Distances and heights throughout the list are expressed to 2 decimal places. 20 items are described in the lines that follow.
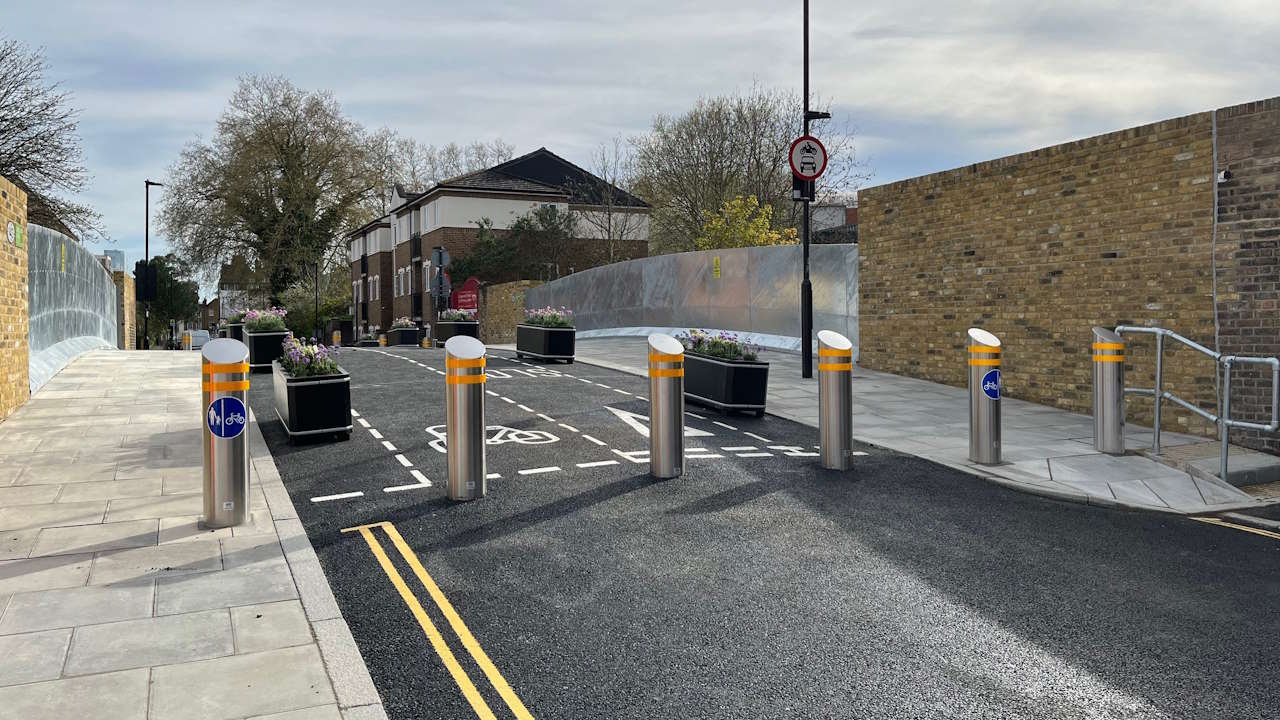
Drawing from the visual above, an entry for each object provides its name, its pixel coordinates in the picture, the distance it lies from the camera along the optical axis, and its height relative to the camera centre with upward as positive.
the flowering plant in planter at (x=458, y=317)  25.69 +0.51
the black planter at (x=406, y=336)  32.16 -0.05
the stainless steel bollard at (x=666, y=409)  7.98 -0.69
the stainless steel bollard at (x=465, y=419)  7.04 -0.67
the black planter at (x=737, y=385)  11.55 -0.68
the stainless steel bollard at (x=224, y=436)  6.19 -0.70
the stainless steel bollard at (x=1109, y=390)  9.41 -0.62
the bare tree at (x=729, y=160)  37.06 +7.29
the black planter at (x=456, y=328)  25.45 +0.18
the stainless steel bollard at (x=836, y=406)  8.54 -0.71
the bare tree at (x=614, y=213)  46.53 +6.38
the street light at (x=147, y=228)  52.46 +6.60
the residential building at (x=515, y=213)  46.25 +6.46
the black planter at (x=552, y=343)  18.42 -0.19
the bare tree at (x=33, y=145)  27.55 +6.05
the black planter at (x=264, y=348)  17.09 -0.26
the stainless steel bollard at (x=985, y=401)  8.85 -0.69
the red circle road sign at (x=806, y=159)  15.48 +3.04
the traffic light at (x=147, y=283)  34.19 +2.10
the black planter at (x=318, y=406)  9.31 -0.75
